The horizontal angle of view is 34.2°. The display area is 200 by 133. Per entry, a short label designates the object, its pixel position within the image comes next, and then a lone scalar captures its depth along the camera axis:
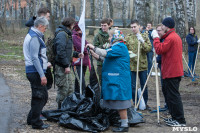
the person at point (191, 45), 13.36
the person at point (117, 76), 5.75
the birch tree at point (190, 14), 20.28
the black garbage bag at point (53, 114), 6.30
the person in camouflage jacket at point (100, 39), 7.77
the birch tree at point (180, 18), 17.38
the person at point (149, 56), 10.77
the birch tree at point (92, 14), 29.19
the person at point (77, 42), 7.62
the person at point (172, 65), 6.21
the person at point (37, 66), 5.51
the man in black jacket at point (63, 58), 6.43
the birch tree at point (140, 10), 13.73
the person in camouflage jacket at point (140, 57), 7.58
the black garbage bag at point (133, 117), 6.21
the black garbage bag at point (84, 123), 5.82
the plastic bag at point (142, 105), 7.57
